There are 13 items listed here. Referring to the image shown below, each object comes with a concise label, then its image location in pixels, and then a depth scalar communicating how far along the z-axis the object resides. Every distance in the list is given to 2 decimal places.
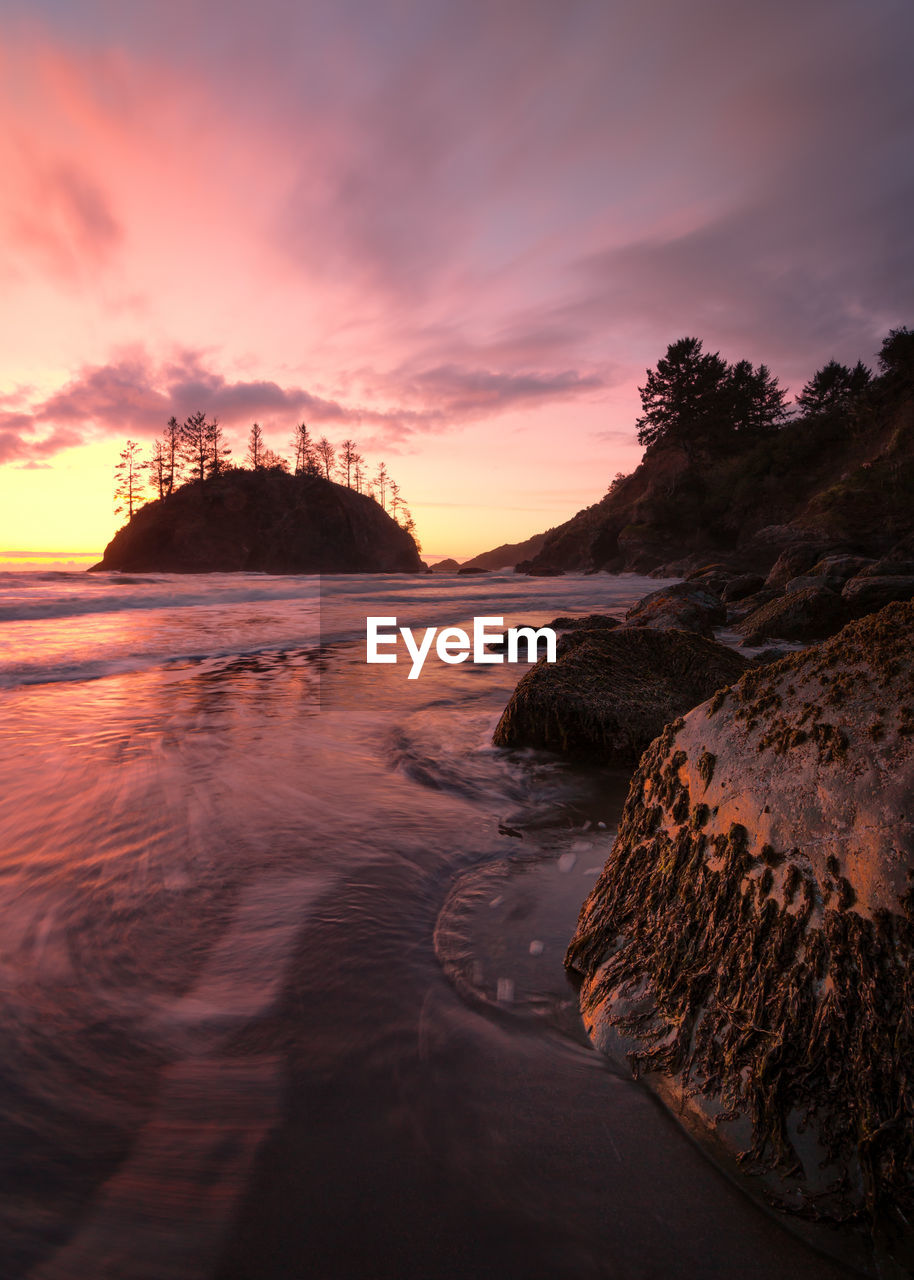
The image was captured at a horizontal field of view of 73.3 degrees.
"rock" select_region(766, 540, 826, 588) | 17.34
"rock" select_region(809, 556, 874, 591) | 12.59
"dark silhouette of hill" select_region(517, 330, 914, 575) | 27.72
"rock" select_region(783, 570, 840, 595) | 12.02
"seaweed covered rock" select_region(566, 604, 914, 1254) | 1.32
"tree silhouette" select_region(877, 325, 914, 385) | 36.47
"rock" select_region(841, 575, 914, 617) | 10.45
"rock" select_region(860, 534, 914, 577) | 11.82
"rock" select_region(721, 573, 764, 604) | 17.48
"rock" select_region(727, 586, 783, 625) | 15.02
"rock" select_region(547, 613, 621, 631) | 10.92
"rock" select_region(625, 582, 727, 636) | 10.89
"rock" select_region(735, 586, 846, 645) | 11.08
